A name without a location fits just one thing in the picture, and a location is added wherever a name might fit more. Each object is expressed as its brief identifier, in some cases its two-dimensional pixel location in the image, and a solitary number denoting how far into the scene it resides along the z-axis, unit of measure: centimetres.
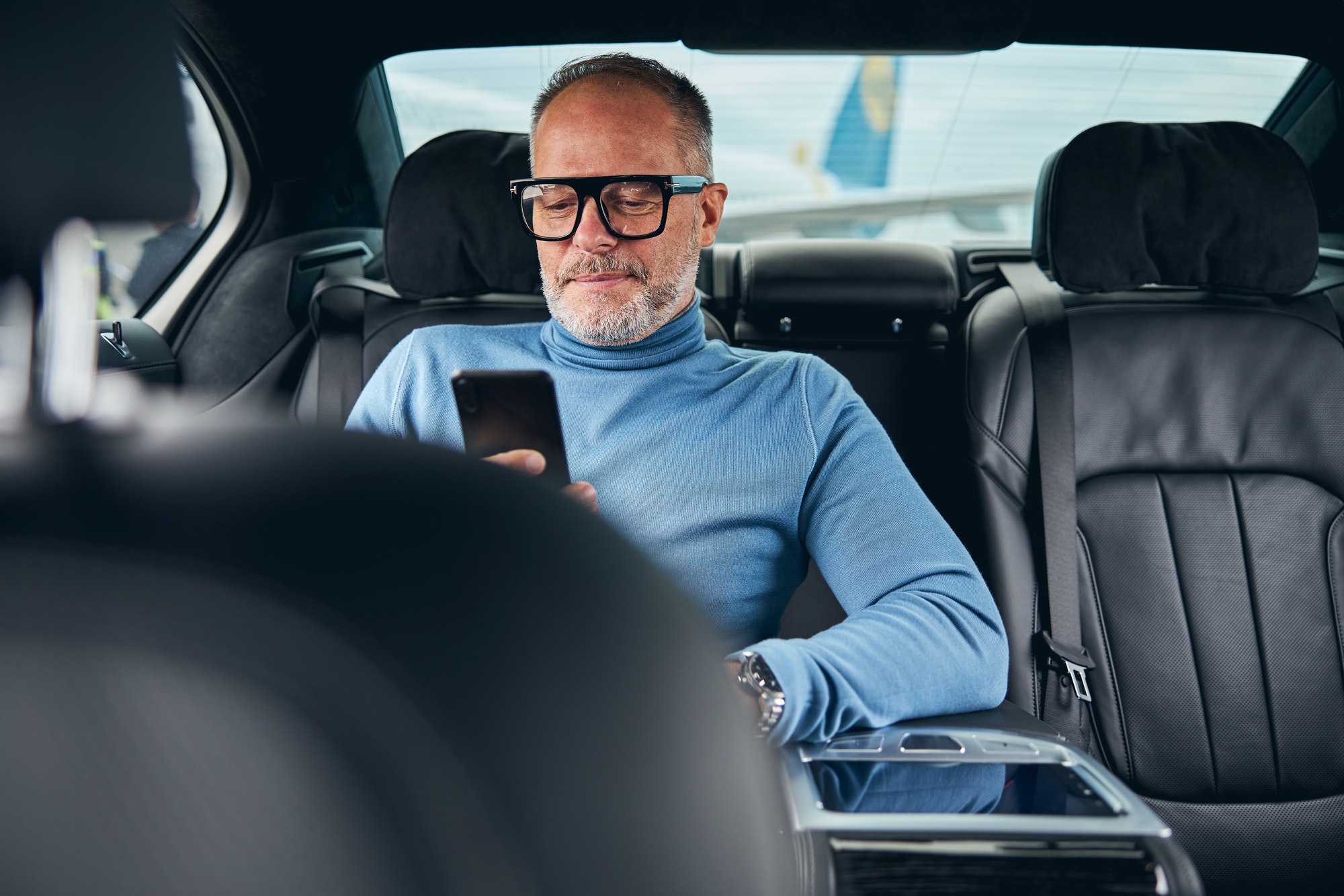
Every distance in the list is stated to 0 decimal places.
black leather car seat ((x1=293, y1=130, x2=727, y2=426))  164
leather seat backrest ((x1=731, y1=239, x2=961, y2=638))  189
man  120
